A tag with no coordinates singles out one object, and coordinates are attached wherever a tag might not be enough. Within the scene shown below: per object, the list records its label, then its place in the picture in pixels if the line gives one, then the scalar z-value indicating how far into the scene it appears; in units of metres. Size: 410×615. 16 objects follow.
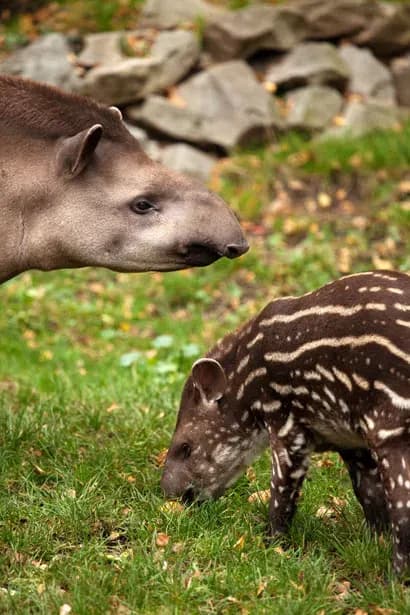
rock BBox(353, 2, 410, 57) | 15.88
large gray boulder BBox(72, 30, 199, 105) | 14.38
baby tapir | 4.92
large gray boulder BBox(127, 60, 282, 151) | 14.54
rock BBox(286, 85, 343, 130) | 14.84
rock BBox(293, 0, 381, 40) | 15.69
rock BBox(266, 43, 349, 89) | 15.41
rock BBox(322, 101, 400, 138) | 14.49
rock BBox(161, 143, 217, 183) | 14.19
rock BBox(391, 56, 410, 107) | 15.84
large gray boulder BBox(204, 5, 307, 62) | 15.34
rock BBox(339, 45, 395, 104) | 15.69
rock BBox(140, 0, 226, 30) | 15.66
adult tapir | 5.94
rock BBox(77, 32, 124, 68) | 14.77
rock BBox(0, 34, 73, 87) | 14.43
